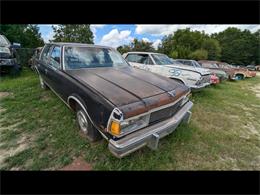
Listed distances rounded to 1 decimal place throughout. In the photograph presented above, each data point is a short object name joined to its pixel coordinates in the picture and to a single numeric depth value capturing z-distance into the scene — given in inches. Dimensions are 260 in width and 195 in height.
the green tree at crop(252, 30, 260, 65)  1792.6
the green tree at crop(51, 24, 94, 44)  1089.4
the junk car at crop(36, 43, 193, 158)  75.6
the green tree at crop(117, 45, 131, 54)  1468.5
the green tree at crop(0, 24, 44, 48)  729.0
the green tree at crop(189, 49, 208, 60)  1259.8
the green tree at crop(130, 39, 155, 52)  1459.2
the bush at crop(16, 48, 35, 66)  370.9
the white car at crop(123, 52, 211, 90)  215.8
